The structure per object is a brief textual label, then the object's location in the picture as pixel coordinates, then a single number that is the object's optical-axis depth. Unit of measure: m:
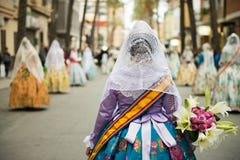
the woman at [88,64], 25.31
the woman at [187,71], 20.61
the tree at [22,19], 17.73
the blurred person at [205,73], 15.55
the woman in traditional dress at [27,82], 11.54
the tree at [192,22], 27.49
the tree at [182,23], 32.25
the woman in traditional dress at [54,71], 16.09
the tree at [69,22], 31.75
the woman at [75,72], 19.95
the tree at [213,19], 20.74
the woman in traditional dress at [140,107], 3.76
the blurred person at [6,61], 24.25
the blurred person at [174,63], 24.65
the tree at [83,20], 39.85
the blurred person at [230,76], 11.14
